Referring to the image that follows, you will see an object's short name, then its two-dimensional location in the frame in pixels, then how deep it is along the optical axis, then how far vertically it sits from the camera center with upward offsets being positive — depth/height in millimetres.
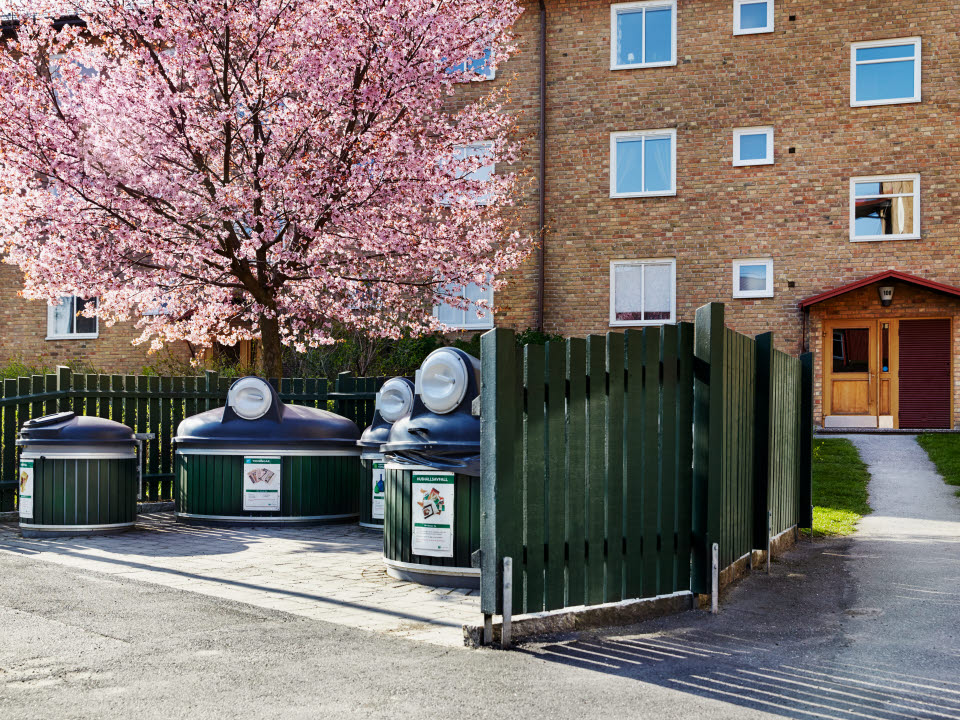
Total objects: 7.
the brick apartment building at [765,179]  22766 +4869
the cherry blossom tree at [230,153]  15172 +3601
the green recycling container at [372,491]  10570 -1142
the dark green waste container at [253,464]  11125 -901
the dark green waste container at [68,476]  10180 -967
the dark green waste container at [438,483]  7398 -736
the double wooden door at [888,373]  22984 +362
